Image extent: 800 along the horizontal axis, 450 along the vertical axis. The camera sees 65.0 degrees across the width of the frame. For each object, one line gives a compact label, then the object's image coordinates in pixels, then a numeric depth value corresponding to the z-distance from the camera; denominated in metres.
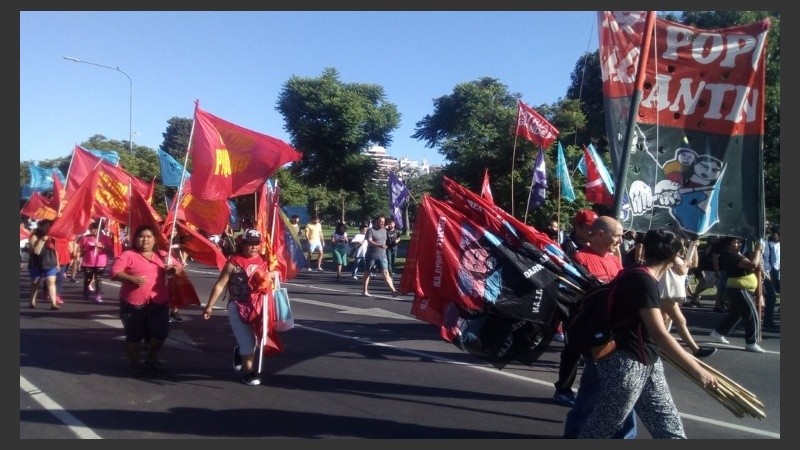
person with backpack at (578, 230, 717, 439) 3.60
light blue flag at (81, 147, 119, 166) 14.37
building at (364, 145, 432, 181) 39.25
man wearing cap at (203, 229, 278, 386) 6.04
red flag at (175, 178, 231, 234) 8.15
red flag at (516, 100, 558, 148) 12.20
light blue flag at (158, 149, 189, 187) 13.88
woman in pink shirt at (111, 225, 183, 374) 6.28
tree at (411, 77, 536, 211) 20.28
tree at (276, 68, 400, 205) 35.66
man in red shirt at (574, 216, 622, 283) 4.67
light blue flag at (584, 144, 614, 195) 12.90
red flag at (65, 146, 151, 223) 9.81
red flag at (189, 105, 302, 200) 6.68
